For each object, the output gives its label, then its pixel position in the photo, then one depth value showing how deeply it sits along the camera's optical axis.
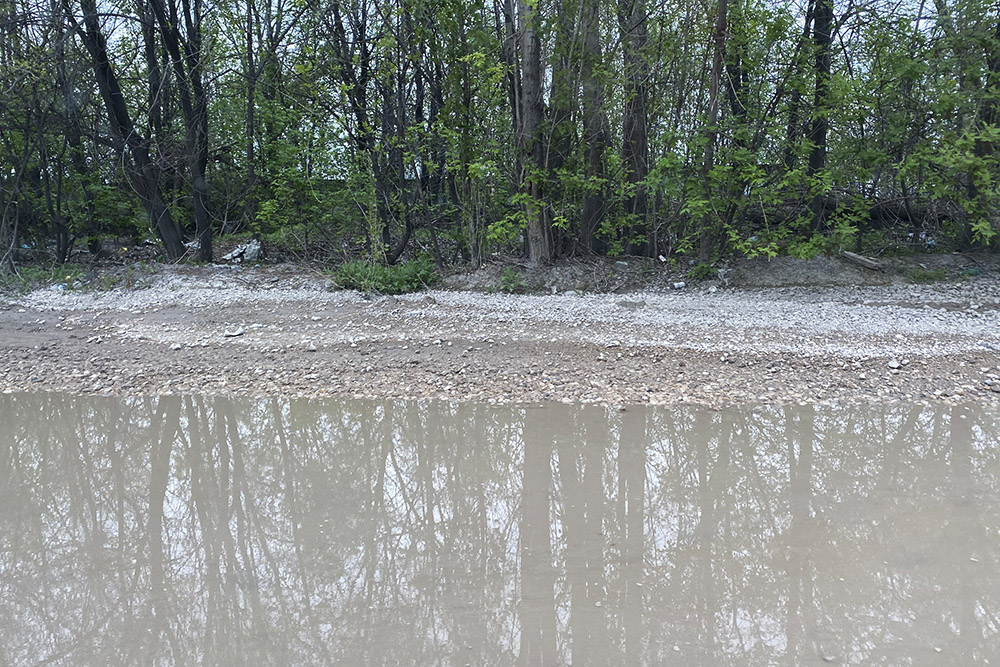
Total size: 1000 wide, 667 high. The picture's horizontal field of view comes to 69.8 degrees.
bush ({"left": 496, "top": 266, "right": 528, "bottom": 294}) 10.84
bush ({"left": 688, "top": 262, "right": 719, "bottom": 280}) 10.83
